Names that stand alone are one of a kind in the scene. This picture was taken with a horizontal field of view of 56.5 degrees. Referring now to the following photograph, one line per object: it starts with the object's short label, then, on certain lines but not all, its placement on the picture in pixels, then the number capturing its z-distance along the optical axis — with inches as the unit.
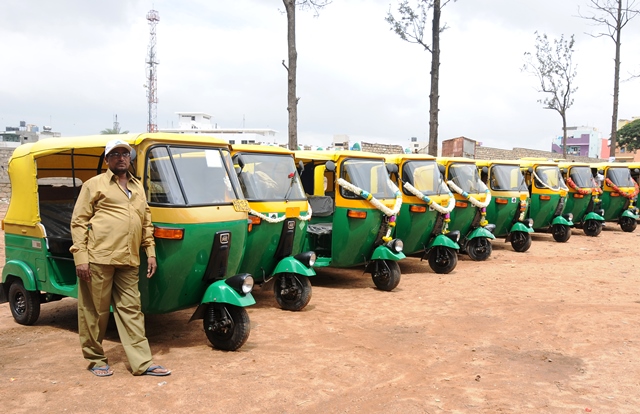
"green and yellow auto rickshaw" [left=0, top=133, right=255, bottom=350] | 224.2
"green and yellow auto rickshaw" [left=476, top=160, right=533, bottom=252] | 535.2
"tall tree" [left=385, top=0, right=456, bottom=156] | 744.3
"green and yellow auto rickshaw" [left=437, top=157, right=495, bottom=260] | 469.4
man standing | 198.7
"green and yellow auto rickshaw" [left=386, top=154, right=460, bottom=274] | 414.4
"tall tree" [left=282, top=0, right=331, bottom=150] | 593.0
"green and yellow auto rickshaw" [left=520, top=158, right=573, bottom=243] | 605.9
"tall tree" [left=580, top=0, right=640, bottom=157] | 1098.7
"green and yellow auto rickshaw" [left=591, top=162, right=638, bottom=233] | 724.0
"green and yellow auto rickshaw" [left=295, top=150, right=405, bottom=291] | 364.2
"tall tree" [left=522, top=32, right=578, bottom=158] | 1211.2
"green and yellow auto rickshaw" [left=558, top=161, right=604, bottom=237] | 662.5
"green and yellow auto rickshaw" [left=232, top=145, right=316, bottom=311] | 300.4
